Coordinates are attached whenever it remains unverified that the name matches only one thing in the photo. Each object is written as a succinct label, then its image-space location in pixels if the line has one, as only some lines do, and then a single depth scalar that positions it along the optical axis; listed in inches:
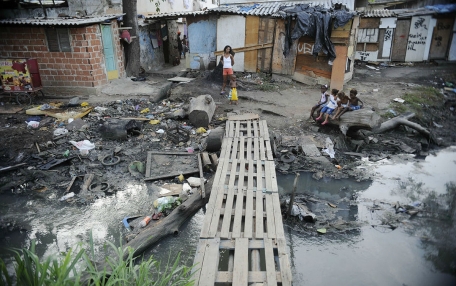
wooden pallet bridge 107.3
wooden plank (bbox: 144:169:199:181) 215.9
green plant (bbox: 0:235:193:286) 77.9
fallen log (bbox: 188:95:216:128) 284.2
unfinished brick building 365.1
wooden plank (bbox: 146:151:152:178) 221.2
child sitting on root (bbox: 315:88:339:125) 273.0
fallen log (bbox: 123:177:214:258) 154.5
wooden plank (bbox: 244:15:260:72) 458.4
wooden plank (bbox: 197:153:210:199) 182.3
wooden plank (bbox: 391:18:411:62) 571.2
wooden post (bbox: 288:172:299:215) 171.9
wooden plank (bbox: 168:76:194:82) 442.2
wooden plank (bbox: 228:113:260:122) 277.7
